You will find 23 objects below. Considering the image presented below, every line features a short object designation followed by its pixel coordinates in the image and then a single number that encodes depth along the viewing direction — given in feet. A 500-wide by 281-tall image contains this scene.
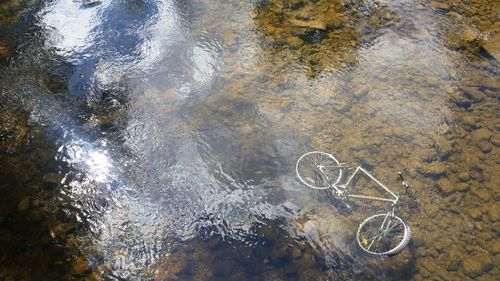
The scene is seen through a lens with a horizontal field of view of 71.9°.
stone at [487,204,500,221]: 22.72
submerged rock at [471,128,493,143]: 26.27
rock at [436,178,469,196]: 23.84
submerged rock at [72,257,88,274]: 21.45
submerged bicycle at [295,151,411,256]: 21.43
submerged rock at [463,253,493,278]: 20.71
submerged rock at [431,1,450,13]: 36.49
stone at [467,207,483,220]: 22.76
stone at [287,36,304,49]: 34.25
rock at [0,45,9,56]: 35.55
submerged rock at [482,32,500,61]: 31.85
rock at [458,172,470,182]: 24.35
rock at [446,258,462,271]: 20.86
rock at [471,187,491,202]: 23.57
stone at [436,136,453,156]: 25.64
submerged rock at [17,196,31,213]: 24.23
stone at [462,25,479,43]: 33.16
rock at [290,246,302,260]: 21.48
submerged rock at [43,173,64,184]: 25.69
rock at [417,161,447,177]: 24.67
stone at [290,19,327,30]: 35.72
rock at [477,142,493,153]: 25.75
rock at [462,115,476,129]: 27.09
